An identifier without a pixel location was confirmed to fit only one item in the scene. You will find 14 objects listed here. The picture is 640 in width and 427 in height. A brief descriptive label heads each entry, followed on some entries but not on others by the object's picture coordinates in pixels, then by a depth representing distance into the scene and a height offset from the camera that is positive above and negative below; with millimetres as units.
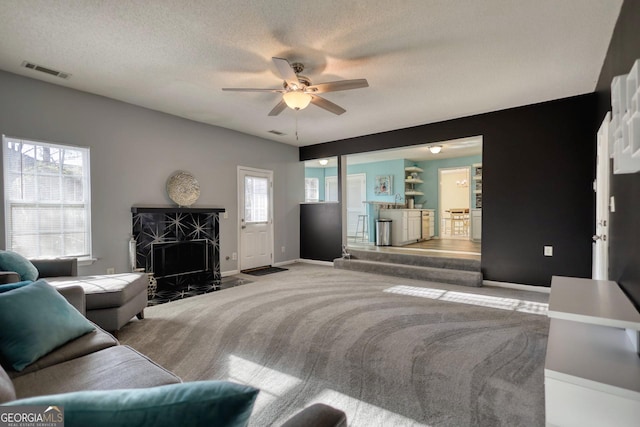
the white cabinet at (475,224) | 8164 -377
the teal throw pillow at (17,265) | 2640 -471
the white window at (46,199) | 3453 +152
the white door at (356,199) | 9727 +370
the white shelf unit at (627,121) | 1255 +406
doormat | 5768 -1167
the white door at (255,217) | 5949 -123
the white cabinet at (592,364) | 1144 -657
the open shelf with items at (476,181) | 8445 +806
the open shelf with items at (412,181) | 9067 +879
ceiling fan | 2846 +1206
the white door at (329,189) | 10570 +744
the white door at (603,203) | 2764 +65
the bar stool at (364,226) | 9105 -469
